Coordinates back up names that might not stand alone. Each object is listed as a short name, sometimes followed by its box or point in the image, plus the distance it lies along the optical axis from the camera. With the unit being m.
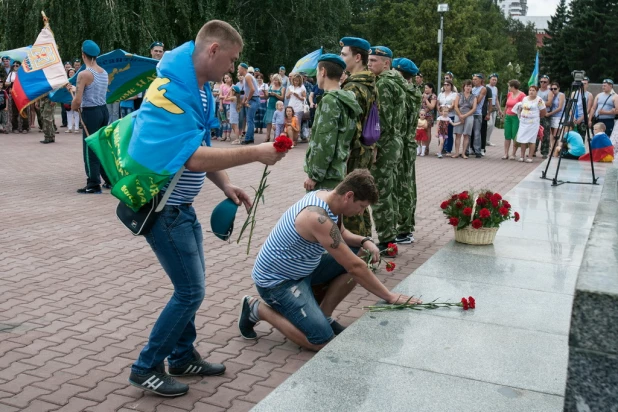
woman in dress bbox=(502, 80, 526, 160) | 16.86
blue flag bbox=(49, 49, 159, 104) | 9.26
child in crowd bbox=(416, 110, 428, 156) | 17.22
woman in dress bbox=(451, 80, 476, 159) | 16.84
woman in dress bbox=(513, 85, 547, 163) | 15.74
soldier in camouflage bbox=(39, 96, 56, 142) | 18.09
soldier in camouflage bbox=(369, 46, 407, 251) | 6.83
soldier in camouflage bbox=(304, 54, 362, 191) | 5.75
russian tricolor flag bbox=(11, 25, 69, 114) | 10.28
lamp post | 30.91
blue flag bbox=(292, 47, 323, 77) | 19.92
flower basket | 6.93
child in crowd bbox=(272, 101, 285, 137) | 18.51
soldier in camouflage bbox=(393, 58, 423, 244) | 7.56
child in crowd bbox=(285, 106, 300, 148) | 18.34
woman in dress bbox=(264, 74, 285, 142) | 19.30
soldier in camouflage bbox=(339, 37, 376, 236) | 6.24
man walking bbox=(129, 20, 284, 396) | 3.43
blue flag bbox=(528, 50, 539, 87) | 23.12
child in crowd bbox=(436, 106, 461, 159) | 17.34
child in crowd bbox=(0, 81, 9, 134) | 20.08
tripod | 11.23
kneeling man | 4.44
